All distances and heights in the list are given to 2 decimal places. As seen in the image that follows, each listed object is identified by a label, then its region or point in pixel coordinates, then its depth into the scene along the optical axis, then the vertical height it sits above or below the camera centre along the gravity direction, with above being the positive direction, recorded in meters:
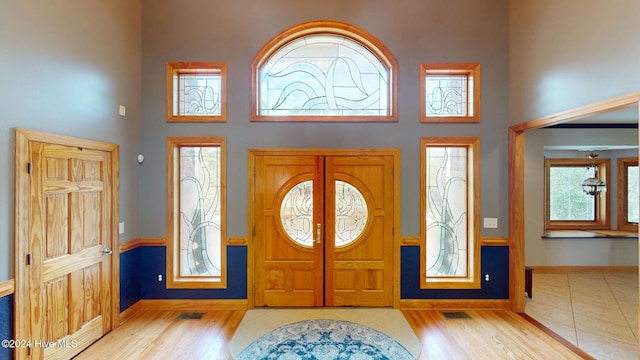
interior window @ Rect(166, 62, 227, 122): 3.70 +1.19
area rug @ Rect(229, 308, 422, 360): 2.74 -1.68
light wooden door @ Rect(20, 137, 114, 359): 2.34 -0.65
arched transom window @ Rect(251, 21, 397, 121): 3.79 +1.39
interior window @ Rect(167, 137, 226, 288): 3.77 -0.42
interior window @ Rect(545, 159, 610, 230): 5.77 -0.37
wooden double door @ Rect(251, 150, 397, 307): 3.69 -0.71
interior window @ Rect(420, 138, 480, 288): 3.79 -0.43
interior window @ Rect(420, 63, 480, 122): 3.75 +1.19
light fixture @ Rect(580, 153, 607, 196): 5.64 -0.09
